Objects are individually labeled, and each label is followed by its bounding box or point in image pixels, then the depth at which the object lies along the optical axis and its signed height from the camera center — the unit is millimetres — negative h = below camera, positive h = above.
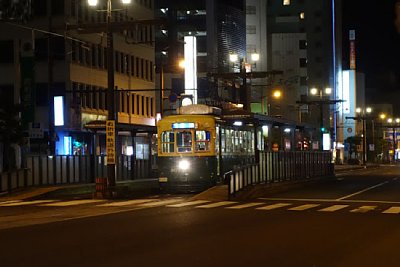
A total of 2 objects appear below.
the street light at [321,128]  52231 +1319
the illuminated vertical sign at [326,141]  67812 +419
